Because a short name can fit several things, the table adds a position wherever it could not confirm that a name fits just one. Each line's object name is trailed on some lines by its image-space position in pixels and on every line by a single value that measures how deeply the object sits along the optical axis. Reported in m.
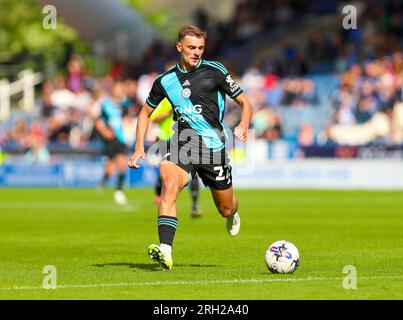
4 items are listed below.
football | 11.21
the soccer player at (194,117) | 11.80
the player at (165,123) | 18.94
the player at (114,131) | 25.28
